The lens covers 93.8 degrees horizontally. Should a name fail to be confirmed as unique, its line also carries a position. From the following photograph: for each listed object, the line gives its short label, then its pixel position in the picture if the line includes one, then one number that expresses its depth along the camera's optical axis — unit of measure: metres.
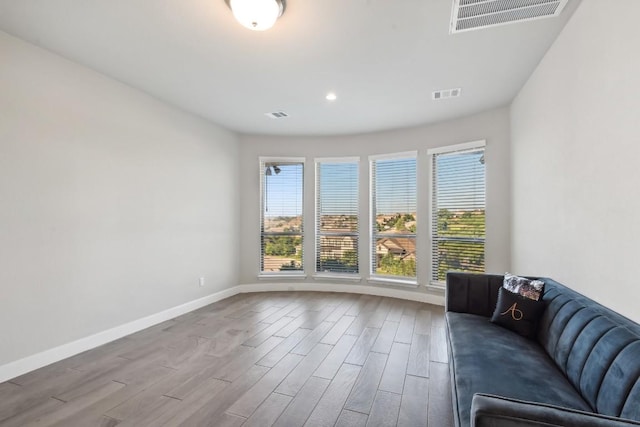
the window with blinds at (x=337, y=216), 5.45
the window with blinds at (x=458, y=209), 4.32
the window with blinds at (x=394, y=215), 4.98
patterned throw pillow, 2.29
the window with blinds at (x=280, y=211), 5.59
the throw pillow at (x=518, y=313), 2.19
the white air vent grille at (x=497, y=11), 2.06
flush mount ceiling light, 1.99
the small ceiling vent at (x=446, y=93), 3.50
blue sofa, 0.98
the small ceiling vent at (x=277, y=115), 4.27
